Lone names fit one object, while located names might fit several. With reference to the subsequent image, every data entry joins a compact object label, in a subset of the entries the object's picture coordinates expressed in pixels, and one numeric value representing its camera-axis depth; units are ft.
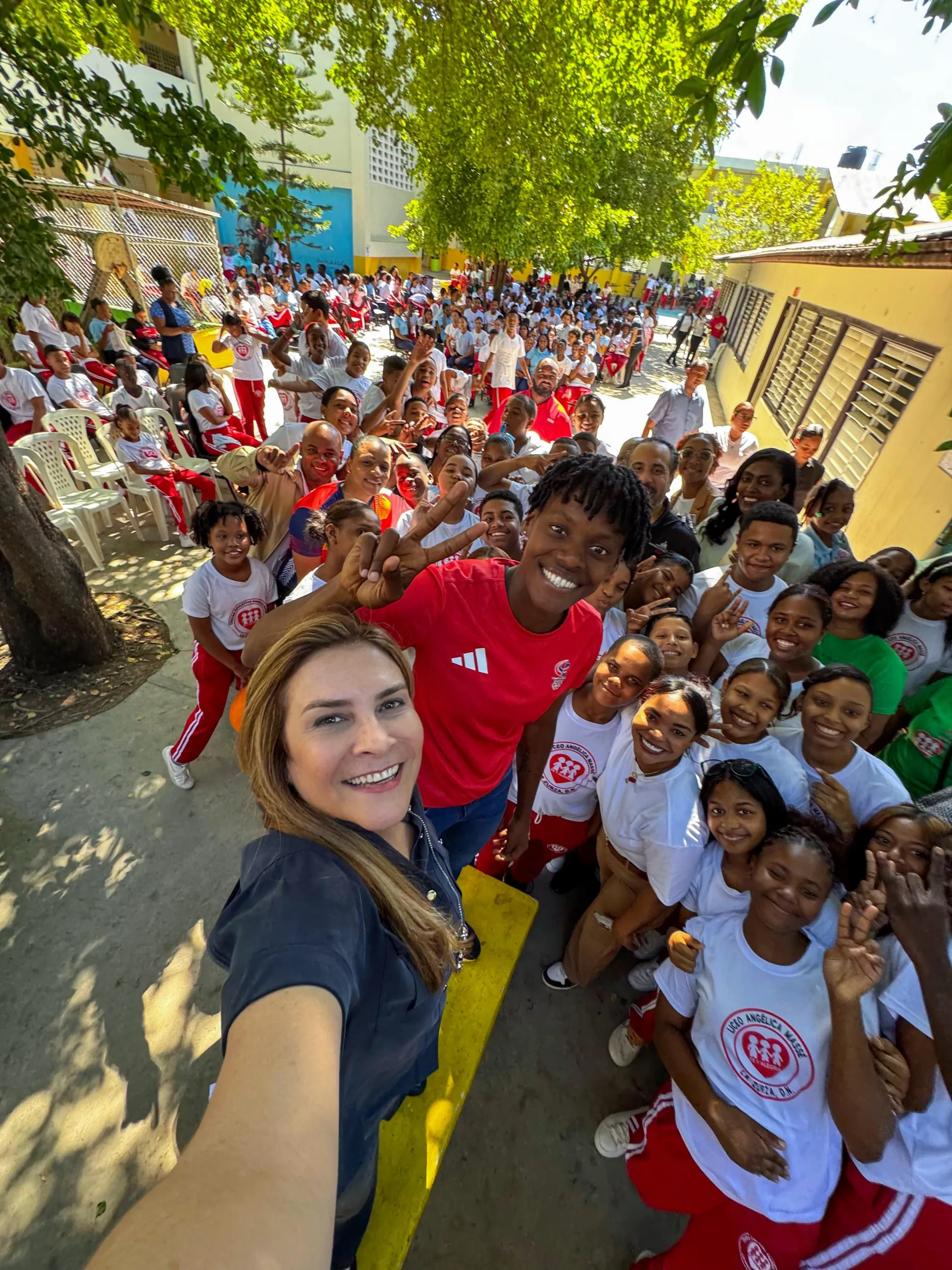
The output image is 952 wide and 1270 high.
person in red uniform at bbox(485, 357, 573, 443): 19.11
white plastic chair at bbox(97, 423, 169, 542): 17.35
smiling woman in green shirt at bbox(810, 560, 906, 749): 8.54
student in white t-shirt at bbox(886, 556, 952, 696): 9.30
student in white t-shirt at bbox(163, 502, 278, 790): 9.32
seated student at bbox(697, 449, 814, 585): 11.18
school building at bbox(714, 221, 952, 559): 15.60
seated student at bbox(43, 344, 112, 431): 19.18
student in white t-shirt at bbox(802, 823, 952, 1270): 4.72
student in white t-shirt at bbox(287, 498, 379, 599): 6.47
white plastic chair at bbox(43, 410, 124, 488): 16.61
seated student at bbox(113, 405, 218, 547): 16.65
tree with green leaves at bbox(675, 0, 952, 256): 5.34
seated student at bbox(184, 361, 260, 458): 18.60
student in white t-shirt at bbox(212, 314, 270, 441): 22.84
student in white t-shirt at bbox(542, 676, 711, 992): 6.63
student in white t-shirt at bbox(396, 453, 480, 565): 10.64
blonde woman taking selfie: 2.07
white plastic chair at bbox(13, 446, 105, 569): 14.39
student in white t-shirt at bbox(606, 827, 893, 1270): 4.95
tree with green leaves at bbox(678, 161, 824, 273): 70.49
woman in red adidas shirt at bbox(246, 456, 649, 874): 4.92
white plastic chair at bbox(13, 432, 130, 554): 14.87
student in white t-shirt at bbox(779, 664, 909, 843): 6.89
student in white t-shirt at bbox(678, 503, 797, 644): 9.15
